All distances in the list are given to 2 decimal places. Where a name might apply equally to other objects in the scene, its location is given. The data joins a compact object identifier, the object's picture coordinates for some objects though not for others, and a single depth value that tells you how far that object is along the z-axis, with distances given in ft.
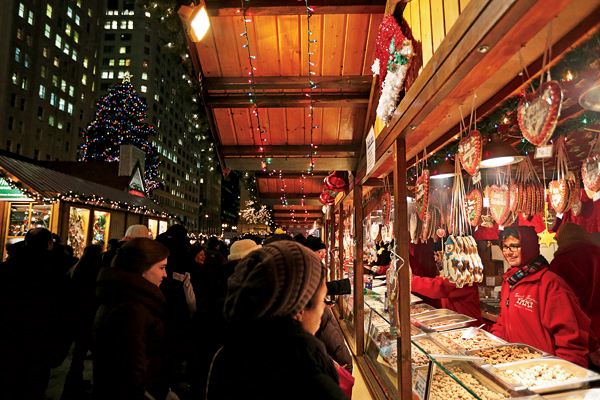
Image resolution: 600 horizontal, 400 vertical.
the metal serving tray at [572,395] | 6.09
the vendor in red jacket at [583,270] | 10.50
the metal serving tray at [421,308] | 13.06
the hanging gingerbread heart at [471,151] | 6.82
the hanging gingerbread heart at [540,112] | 4.02
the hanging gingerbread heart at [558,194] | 10.27
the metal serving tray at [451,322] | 10.91
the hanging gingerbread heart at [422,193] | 10.22
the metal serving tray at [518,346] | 7.95
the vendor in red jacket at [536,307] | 8.11
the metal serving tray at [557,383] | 6.36
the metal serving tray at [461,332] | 8.40
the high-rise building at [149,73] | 198.59
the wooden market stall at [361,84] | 4.99
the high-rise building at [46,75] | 120.98
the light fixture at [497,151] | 8.59
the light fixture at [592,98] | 5.64
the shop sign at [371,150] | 12.14
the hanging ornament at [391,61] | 8.55
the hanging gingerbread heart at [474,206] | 11.21
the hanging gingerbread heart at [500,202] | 10.77
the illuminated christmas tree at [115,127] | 86.07
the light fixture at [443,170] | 12.09
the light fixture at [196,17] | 9.22
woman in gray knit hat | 3.34
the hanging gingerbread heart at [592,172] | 7.45
